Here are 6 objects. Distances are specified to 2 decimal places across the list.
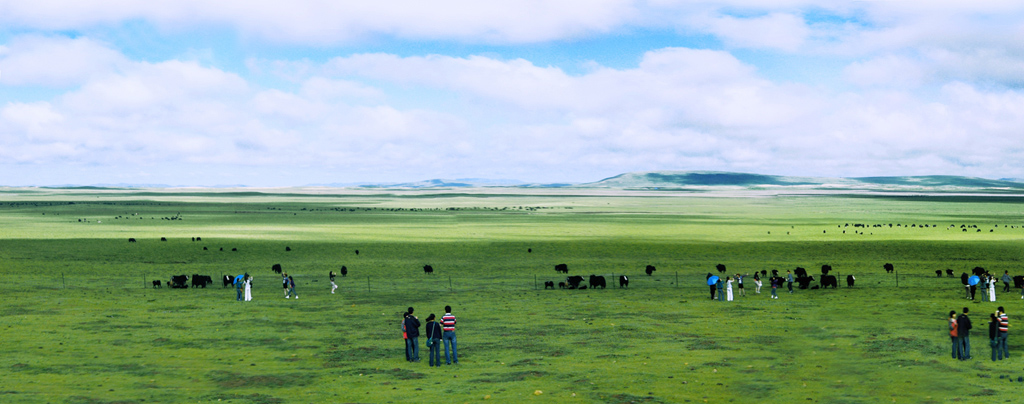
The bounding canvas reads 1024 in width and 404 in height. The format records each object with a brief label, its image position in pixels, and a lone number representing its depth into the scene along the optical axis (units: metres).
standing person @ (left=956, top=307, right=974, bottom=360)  22.25
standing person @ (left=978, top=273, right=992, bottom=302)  36.01
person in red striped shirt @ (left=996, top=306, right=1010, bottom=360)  22.31
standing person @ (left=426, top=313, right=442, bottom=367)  22.55
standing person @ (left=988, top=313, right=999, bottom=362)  22.17
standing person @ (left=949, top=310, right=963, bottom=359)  22.72
